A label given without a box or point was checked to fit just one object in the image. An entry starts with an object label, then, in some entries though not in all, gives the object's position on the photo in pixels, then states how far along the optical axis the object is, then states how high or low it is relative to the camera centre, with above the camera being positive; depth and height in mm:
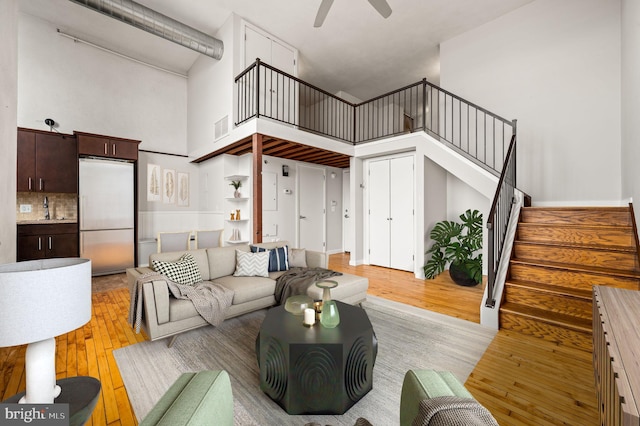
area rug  1662 -1184
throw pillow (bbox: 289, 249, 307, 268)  3764 -623
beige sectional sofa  2328 -792
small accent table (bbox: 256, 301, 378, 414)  1651 -962
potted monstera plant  4133 -609
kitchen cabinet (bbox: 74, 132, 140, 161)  4785 +1235
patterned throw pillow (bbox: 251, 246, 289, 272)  3508 -578
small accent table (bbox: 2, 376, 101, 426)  1045 -750
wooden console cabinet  786 -526
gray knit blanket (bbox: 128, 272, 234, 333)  2350 -790
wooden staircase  2516 -574
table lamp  908 -345
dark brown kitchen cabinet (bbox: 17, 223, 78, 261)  4270 -440
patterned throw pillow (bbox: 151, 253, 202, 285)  2727 -573
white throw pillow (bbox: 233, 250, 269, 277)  3299 -625
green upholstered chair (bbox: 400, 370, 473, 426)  825 -554
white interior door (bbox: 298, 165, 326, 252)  6727 +138
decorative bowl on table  2027 -686
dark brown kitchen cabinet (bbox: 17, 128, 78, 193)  4406 +873
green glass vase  1876 -709
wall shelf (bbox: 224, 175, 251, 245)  5535 +52
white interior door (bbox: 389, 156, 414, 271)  5164 -17
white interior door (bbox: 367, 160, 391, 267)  5555 +4
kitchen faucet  4770 +87
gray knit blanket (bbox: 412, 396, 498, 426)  662 -507
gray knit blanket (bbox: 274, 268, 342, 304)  2986 -761
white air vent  4955 +1612
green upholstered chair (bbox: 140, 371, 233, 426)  693 -537
